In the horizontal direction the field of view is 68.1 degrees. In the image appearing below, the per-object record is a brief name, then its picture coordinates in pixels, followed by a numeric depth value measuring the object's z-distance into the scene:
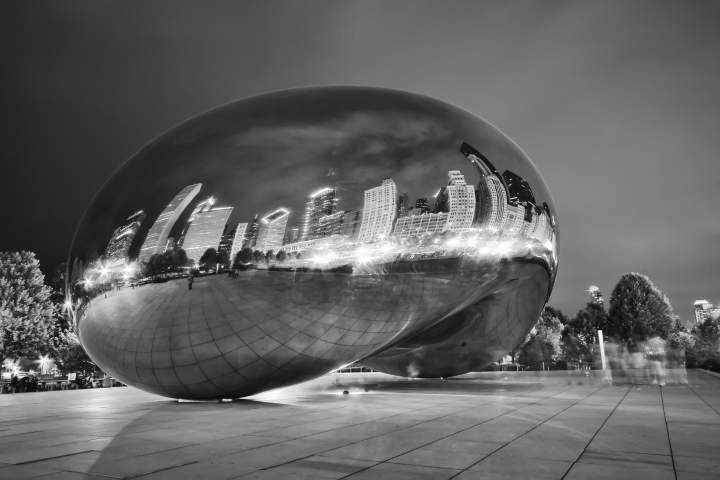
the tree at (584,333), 79.62
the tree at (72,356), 42.40
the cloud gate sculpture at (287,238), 7.91
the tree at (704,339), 47.97
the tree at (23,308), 36.44
